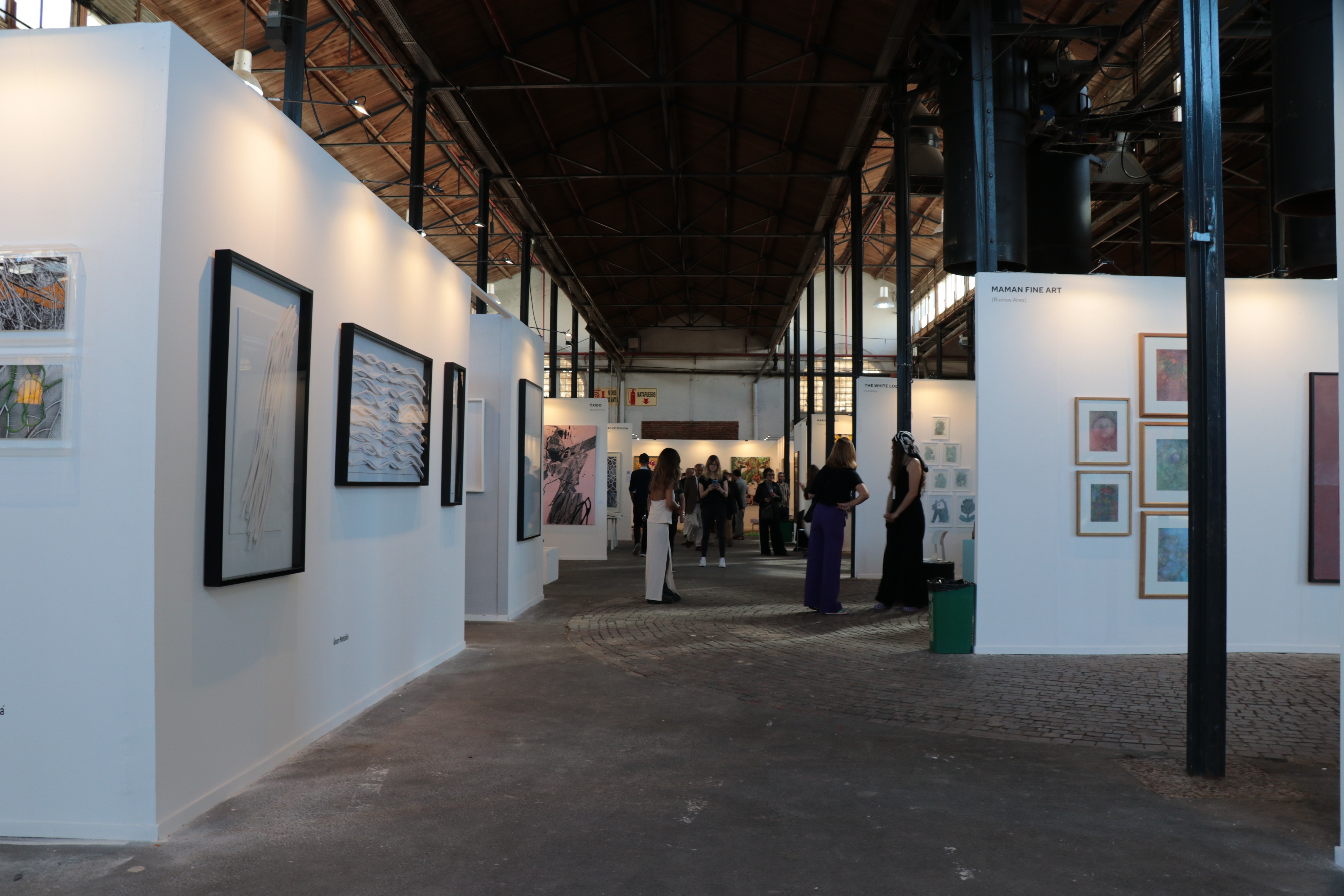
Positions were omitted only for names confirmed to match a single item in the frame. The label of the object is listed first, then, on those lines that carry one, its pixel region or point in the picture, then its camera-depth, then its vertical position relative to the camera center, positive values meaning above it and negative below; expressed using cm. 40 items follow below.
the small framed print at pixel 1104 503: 698 -17
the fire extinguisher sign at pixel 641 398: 3275 +253
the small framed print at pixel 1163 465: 702 +11
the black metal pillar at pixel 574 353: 2288 +283
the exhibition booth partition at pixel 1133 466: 699 +10
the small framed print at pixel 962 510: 1198 -38
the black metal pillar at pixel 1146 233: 1461 +369
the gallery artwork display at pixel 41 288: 324 +59
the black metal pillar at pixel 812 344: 2172 +317
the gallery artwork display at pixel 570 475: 1527 -2
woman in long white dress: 942 -55
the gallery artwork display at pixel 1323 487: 696 -3
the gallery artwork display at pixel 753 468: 2670 +22
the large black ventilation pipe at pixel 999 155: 909 +305
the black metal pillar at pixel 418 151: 1031 +351
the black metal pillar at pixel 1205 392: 405 +37
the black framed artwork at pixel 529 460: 897 +12
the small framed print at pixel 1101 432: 701 +34
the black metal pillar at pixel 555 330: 2014 +291
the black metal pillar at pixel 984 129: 778 +281
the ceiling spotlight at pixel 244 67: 420 +179
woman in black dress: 877 -53
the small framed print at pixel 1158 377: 705 +74
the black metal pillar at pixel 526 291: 1555 +295
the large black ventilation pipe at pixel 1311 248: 945 +229
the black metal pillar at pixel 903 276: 1116 +229
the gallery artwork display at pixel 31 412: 319 +18
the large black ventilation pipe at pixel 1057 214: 1186 +320
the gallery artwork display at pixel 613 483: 1978 -18
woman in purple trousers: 888 -33
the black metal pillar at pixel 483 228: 1320 +327
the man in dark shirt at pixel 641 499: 1653 -42
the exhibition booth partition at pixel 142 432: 317 +13
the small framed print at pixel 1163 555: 698 -53
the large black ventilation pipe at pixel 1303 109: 743 +291
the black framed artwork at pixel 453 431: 662 +28
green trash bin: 701 -99
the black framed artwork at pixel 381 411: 484 +33
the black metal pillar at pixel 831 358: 1634 +199
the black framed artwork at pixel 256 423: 353 +18
